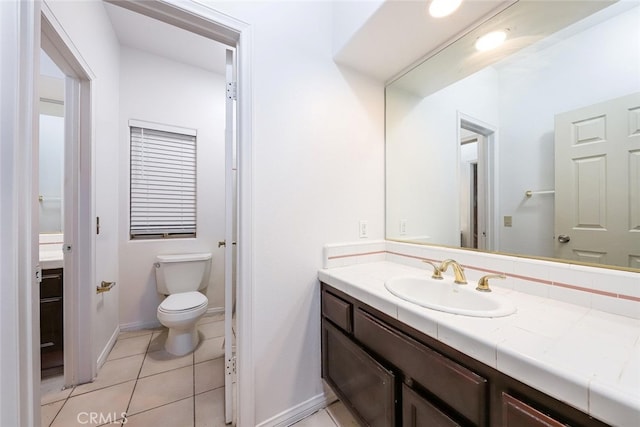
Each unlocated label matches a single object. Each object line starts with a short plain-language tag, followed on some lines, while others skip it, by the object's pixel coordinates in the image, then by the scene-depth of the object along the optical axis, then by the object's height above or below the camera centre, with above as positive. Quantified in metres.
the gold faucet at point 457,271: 1.10 -0.27
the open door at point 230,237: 1.28 -0.13
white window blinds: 2.29 +0.31
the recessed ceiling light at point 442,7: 1.07 +0.97
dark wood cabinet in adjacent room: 1.63 -0.73
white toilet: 1.79 -0.72
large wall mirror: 0.87 +0.37
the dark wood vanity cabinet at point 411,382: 0.56 -0.53
